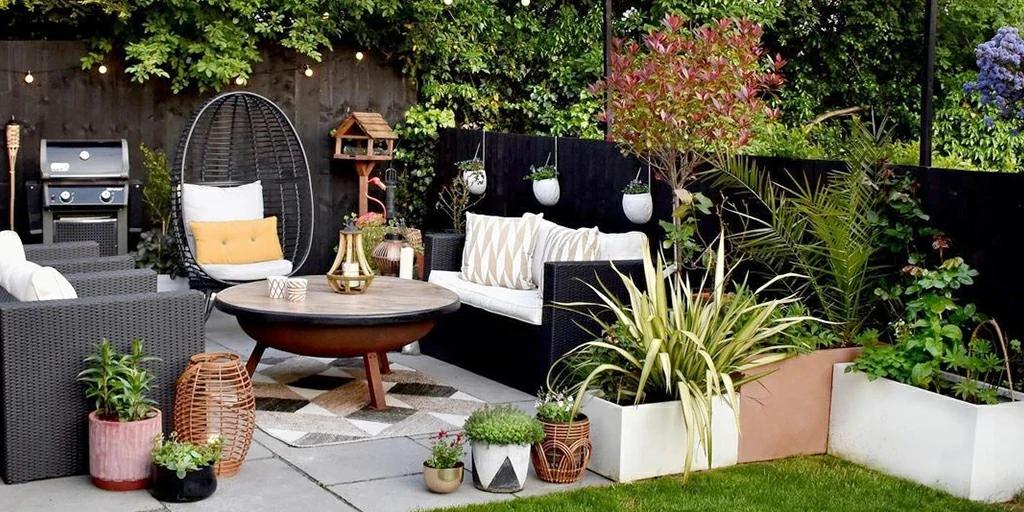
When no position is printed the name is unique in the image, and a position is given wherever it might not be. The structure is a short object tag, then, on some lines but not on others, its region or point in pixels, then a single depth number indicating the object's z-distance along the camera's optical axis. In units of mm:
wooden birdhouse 9469
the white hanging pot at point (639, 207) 6754
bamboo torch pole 8359
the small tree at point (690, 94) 5941
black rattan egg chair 8930
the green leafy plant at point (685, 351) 4828
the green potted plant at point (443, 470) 4613
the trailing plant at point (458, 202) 8914
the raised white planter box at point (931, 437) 4633
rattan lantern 4789
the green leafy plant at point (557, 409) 4805
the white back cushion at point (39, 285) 4797
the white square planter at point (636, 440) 4848
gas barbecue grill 8320
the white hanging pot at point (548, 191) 7680
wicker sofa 6078
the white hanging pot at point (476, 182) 8641
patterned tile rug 5562
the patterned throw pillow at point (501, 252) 7102
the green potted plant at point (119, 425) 4559
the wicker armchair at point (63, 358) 4574
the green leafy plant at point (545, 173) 7730
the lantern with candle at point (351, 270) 6297
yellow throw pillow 7906
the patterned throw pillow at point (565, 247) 6613
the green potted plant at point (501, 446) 4602
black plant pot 4457
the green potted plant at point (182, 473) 4457
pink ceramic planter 4555
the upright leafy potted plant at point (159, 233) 8867
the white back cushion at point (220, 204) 8055
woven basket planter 4773
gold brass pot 4613
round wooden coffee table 5734
